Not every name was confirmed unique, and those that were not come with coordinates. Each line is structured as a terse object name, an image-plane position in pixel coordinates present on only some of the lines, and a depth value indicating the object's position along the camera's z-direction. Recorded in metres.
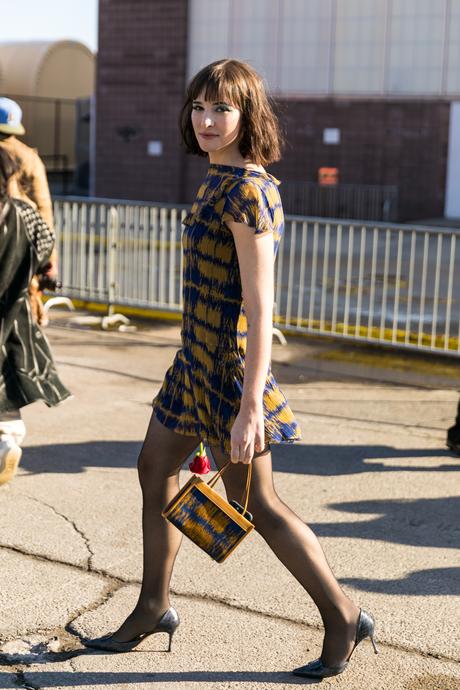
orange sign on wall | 26.86
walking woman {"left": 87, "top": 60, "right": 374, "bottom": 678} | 3.42
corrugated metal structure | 34.62
